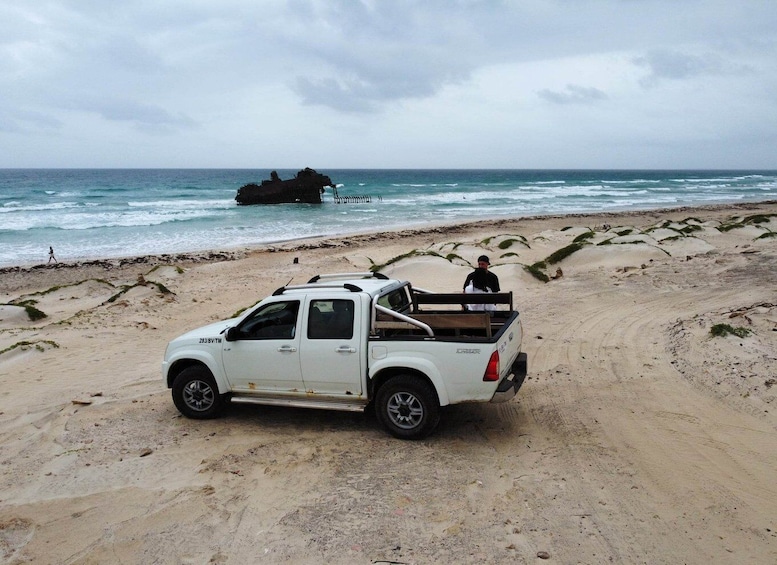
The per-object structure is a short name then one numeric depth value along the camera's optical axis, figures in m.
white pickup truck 5.85
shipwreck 56.19
